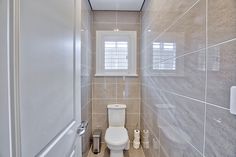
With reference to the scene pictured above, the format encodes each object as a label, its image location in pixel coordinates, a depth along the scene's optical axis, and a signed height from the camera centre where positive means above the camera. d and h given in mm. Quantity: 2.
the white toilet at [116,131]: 1426 -818
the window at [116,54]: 1955 +384
